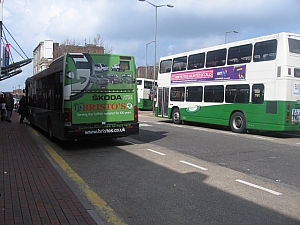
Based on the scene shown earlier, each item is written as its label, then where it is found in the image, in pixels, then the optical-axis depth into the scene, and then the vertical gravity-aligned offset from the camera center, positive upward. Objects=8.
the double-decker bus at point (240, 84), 12.95 +0.65
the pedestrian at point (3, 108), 19.86 -0.74
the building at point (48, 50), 48.19 +8.33
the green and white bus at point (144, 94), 36.94 +0.37
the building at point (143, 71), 67.06 +5.87
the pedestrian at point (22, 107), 19.02 -0.67
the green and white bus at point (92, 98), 9.53 -0.03
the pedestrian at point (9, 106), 19.28 -0.60
